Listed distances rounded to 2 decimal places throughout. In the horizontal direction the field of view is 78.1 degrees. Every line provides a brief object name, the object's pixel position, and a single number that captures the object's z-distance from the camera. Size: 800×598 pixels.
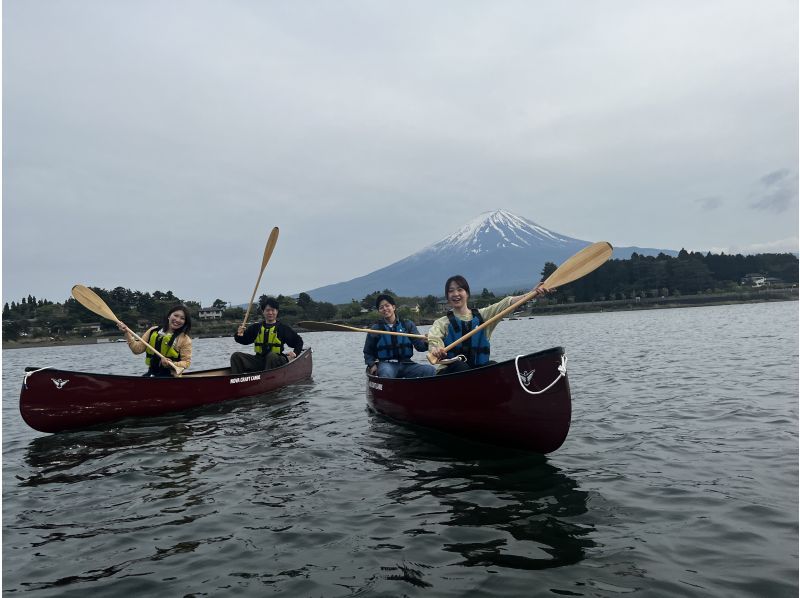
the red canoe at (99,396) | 7.70
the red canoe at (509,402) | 5.14
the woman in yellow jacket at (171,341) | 9.33
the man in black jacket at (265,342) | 11.35
